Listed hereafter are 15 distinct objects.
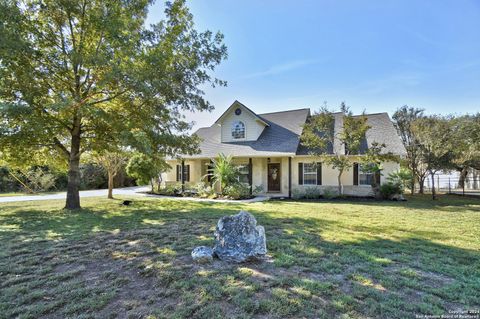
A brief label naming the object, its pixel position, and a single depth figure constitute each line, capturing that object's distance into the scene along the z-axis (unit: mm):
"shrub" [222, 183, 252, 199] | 14737
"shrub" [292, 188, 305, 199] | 15461
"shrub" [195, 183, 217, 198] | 15869
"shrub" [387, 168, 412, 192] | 14102
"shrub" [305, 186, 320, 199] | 15125
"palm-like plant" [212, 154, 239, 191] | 15062
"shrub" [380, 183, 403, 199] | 13875
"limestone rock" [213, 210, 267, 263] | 4508
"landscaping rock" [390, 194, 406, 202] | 13982
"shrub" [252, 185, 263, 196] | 16013
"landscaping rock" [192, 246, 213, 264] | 4422
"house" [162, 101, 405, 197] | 15594
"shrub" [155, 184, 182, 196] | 17875
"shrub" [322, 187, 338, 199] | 14906
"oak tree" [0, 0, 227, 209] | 8367
